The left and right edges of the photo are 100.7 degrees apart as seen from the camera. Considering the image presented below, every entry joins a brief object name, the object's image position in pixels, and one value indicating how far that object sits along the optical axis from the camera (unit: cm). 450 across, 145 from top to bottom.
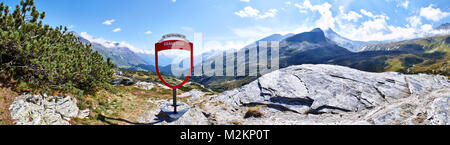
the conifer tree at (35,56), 1101
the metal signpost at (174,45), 1323
